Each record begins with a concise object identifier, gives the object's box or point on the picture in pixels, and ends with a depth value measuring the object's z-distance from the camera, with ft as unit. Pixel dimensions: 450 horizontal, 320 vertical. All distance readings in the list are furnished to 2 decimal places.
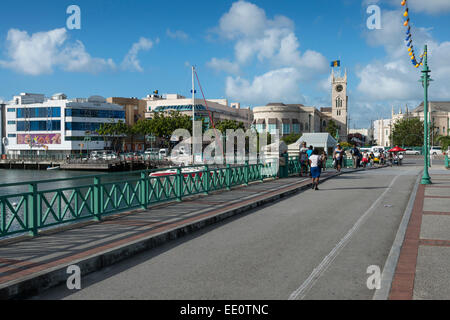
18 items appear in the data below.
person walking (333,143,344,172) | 97.97
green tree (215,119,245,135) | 270.26
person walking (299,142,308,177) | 81.04
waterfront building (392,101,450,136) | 499.92
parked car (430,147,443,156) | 294.35
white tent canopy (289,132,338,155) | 130.99
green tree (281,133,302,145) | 376.13
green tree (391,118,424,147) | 421.18
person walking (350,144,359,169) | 128.57
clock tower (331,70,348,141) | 523.29
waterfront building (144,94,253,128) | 385.91
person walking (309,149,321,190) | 60.90
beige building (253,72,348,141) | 449.89
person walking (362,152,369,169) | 130.14
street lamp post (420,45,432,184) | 62.53
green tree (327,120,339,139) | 467.93
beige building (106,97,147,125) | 380.37
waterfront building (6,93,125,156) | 278.05
